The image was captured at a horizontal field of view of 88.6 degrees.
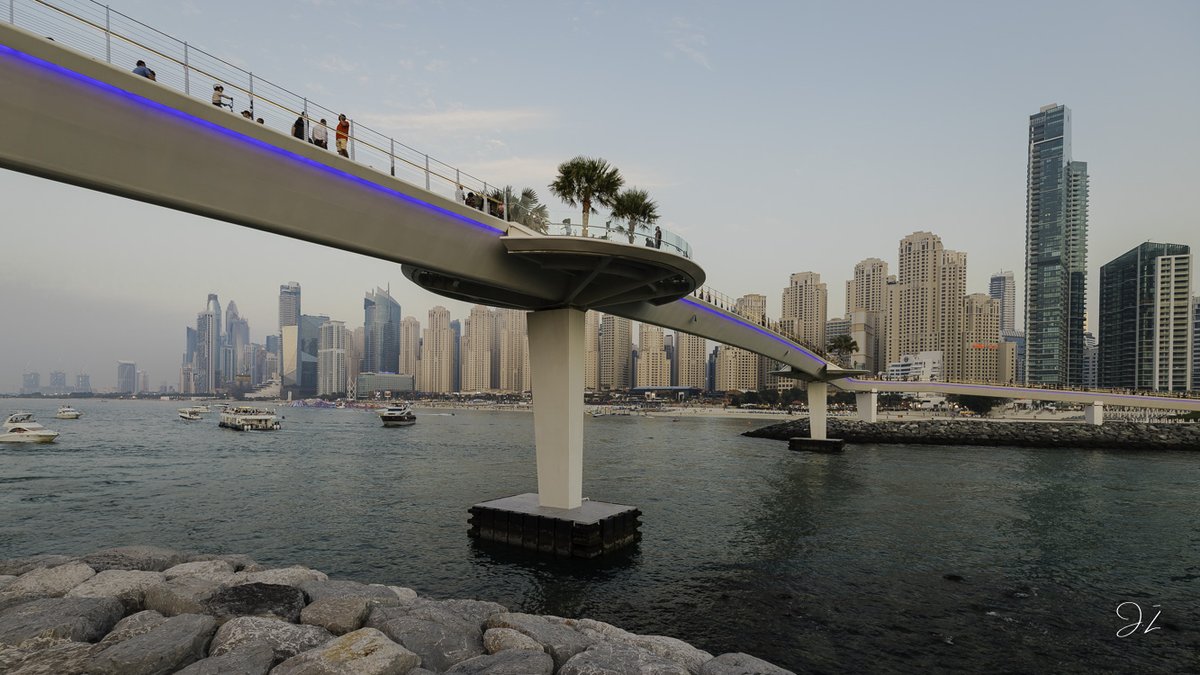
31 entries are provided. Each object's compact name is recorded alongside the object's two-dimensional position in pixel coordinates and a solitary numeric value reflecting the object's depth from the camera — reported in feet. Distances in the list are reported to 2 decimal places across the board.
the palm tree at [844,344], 285.06
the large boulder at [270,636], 29.55
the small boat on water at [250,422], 310.24
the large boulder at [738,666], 31.81
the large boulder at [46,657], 26.05
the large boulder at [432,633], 31.47
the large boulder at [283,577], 42.01
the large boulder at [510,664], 28.60
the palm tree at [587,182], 79.56
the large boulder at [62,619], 29.35
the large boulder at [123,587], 35.91
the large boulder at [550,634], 32.83
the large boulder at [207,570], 42.74
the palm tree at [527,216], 68.49
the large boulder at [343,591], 38.76
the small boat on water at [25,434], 217.97
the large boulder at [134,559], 43.87
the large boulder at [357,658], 26.48
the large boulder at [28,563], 44.60
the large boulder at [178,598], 34.73
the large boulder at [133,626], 29.76
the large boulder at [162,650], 26.40
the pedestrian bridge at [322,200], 31.89
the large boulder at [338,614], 33.99
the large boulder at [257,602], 34.17
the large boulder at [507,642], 32.45
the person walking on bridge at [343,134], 47.72
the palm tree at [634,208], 83.87
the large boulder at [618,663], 28.96
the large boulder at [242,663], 26.30
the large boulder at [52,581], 37.50
